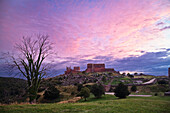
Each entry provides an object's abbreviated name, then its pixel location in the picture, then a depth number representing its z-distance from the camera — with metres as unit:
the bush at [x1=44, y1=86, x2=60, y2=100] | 43.23
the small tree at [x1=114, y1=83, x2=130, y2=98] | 29.08
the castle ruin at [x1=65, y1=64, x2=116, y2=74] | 144.25
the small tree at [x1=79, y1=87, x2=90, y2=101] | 33.59
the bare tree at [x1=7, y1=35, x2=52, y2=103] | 17.28
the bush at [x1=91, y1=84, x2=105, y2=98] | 35.12
